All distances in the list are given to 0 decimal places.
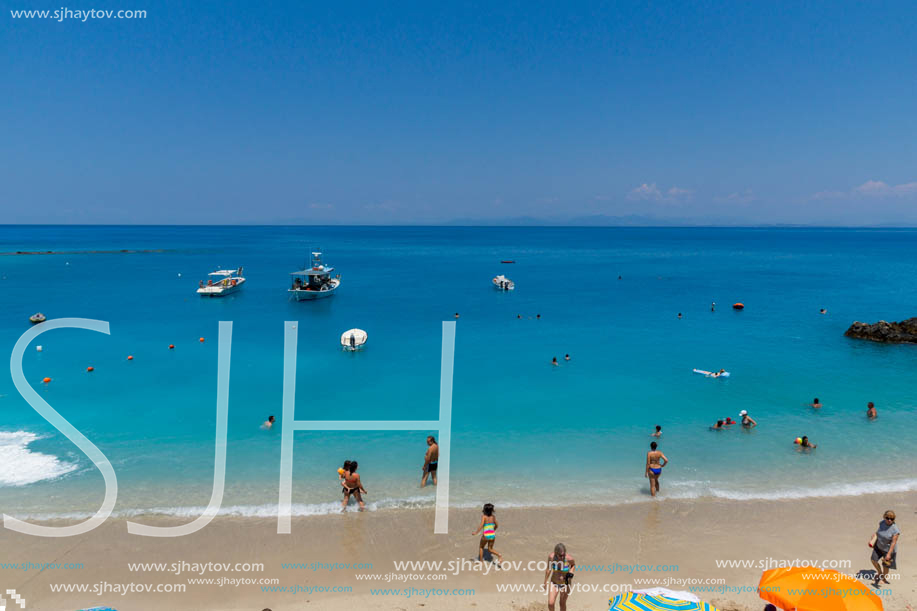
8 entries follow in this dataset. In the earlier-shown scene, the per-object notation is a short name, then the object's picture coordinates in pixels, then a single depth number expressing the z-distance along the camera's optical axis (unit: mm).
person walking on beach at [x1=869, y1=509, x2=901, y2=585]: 9430
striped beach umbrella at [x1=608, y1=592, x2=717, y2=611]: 7461
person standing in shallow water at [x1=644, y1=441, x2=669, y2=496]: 13875
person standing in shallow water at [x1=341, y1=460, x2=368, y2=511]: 13184
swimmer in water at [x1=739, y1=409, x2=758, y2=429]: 19375
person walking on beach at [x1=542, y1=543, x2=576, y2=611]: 8656
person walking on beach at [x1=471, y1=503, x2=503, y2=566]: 10637
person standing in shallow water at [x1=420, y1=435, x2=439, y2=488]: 14609
